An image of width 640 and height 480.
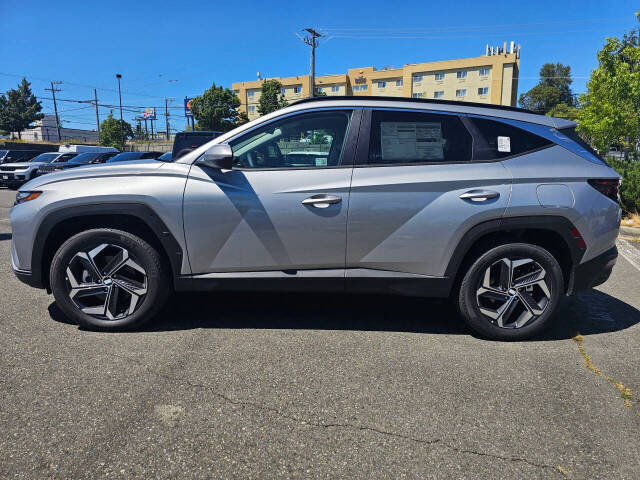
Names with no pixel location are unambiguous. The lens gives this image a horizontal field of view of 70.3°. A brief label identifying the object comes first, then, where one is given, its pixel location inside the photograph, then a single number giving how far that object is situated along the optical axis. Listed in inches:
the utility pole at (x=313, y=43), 1524.5
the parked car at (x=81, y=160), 734.3
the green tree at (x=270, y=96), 2165.4
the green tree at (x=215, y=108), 2274.9
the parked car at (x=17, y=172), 730.8
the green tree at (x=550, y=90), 3193.9
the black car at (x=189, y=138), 449.1
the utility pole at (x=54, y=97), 2961.9
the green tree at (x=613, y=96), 588.7
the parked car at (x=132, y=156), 581.8
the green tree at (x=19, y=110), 2667.3
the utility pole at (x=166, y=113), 3321.9
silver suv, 131.6
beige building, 2514.8
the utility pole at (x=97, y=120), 2844.5
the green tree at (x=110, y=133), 2751.0
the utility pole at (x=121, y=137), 2701.5
